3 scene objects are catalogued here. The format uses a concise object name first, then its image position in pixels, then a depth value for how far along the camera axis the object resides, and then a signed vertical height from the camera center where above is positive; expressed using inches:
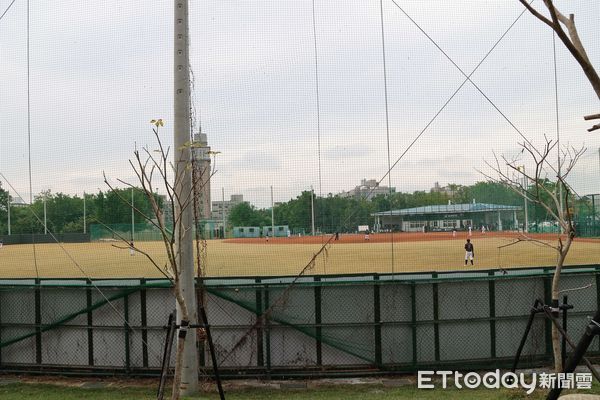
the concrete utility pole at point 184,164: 269.9 +28.6
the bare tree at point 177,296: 179.0 -25.8
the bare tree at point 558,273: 214.5 -26.7
